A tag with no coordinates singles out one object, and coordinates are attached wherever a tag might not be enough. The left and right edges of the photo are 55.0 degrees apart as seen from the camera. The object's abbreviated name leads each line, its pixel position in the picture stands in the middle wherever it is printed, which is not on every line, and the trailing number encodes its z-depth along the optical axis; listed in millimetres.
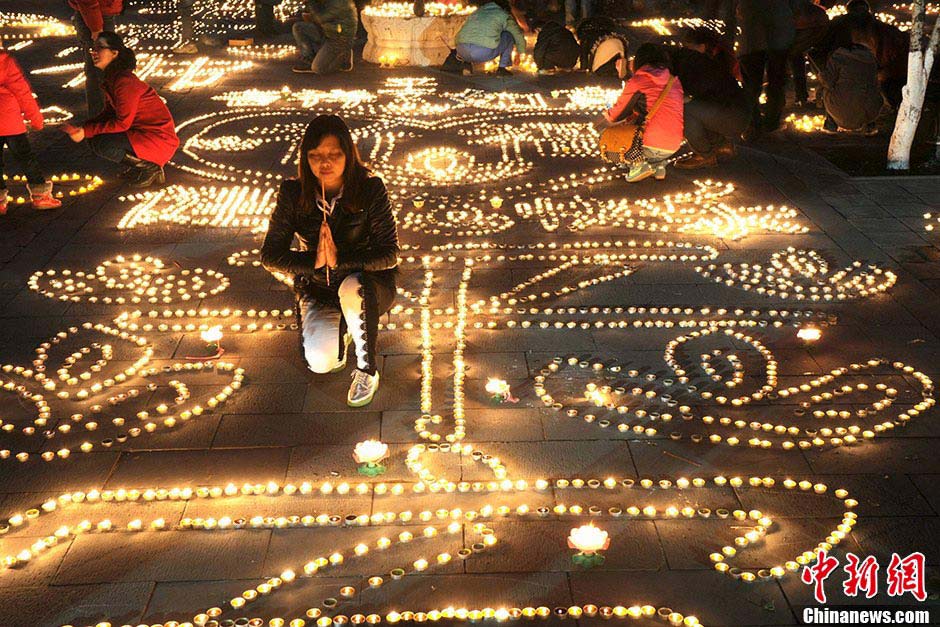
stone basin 14258
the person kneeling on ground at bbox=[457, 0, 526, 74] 13352
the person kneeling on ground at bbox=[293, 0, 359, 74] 13617
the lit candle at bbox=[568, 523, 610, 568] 3627
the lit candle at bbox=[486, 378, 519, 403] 4836
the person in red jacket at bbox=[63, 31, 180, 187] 7934
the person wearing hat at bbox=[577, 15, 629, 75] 13328
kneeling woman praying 4773
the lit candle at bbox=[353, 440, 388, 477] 4217
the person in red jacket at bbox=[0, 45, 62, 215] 7199
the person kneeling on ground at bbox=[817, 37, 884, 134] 9719
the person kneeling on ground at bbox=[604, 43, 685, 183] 8281
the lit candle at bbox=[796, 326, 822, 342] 5434
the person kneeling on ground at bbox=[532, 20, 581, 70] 13516
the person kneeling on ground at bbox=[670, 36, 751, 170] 8797
